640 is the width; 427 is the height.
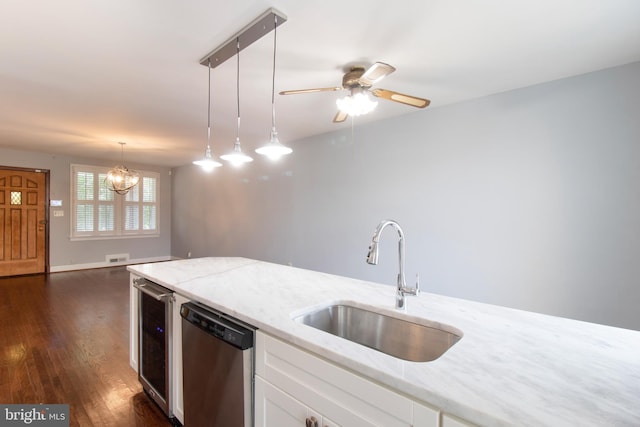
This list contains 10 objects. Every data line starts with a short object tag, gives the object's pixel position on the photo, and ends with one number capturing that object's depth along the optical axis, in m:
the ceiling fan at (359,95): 2.16
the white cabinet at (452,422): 0.73
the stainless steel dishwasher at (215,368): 1.30
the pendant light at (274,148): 1.73
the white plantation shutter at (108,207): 6.32
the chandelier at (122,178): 5.27
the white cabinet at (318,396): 0.84
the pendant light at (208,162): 2.10
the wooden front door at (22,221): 5.53
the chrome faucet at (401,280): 1.38
